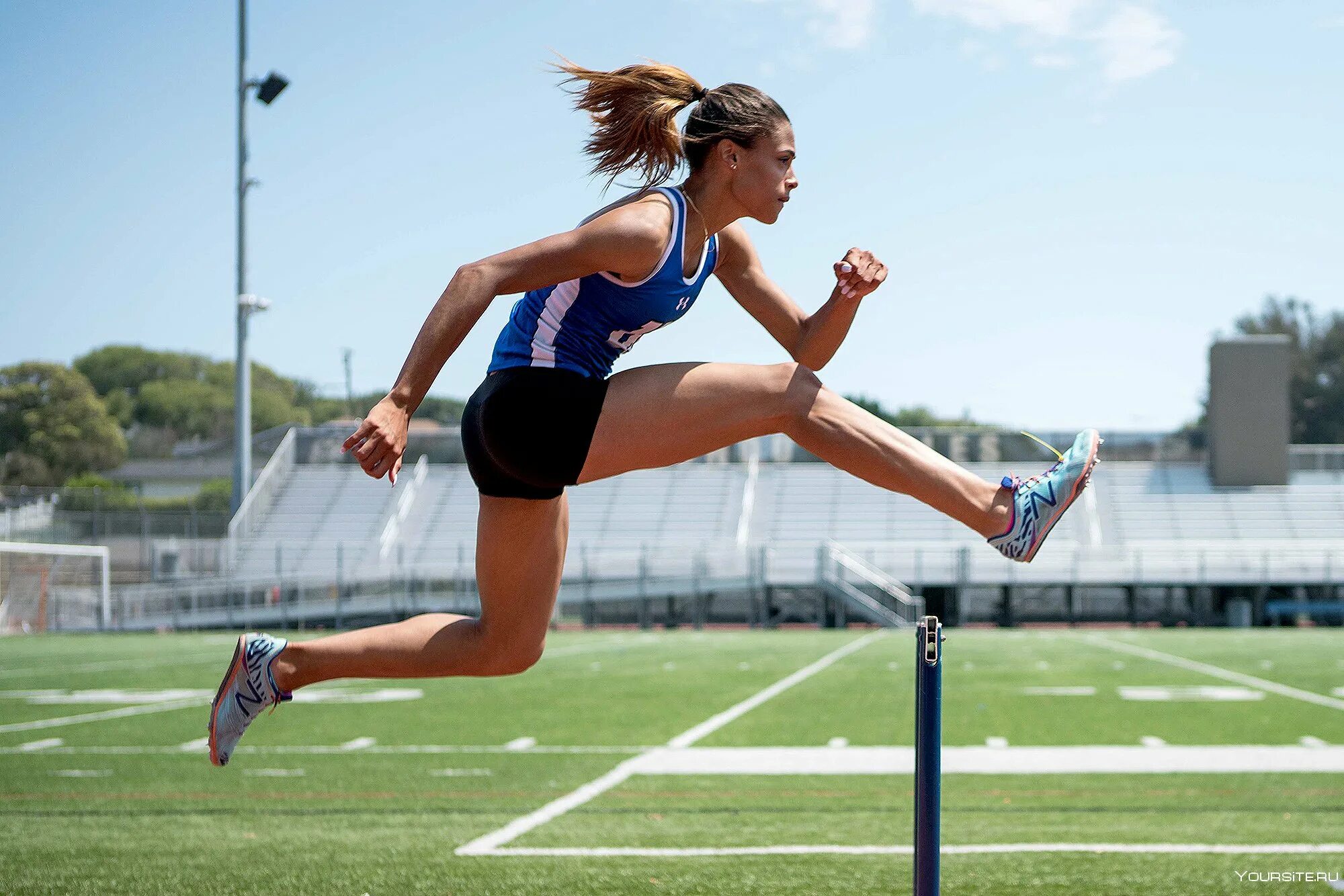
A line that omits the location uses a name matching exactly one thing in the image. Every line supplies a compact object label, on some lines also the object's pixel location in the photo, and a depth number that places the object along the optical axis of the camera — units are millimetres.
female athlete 3395
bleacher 41000
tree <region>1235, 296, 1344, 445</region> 71375
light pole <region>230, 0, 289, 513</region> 29781
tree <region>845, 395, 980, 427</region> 86312
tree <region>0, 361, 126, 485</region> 54031
